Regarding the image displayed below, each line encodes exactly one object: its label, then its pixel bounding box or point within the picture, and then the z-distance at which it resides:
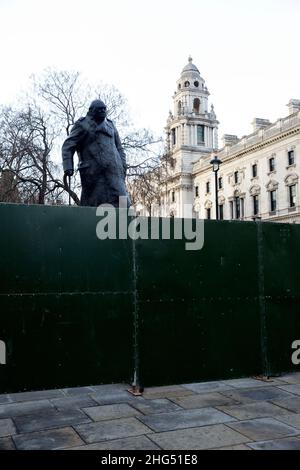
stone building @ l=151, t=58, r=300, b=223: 49.09
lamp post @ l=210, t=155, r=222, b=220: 25.39
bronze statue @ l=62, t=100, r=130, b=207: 6.85
